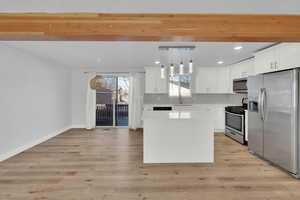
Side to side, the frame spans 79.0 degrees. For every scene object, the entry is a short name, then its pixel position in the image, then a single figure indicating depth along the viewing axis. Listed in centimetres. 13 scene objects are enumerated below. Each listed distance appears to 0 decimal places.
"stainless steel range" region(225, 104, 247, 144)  472
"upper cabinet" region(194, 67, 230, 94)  613
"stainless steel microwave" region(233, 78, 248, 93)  495
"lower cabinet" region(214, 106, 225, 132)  603
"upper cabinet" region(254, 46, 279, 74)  340
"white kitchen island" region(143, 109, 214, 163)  346
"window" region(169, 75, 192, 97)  623
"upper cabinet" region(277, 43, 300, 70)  293
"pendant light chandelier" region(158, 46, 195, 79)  358
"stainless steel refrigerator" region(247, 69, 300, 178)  285
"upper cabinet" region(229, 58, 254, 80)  474
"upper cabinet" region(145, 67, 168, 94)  618
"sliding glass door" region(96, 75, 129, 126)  696
